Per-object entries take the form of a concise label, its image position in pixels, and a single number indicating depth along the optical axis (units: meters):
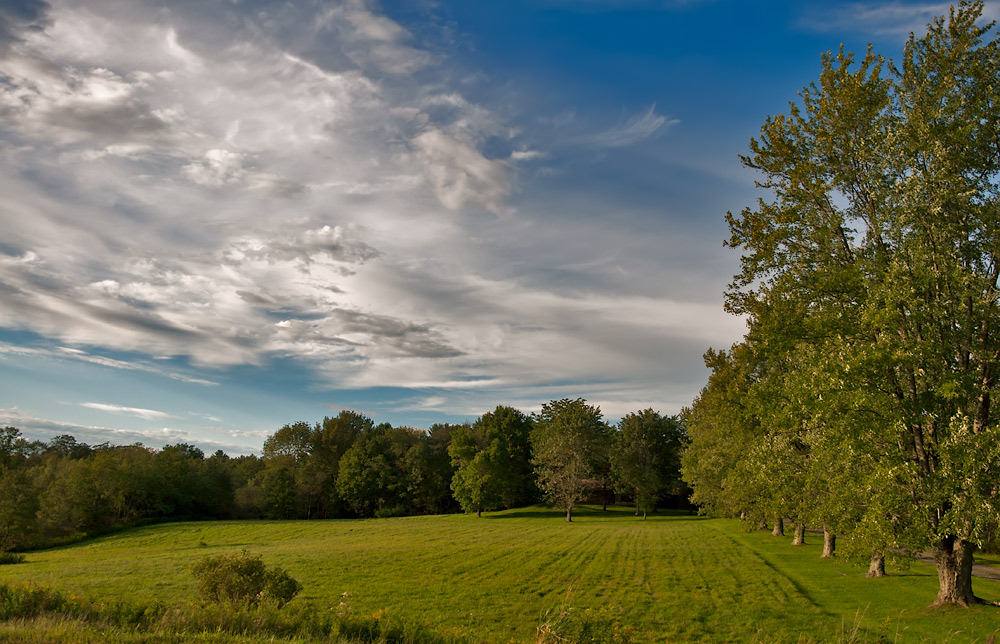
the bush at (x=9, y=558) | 36.62
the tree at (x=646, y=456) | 77.69
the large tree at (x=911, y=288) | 15.23
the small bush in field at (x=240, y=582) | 12.65
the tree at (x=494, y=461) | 70.56
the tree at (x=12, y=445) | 90.25
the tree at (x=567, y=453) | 69.38
